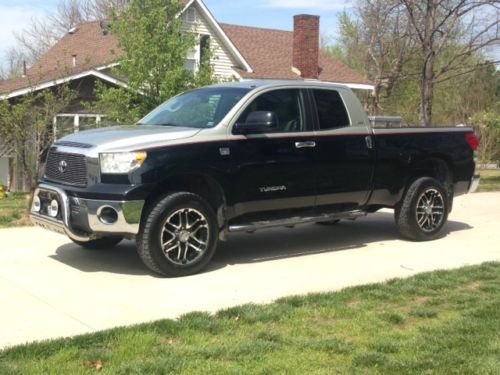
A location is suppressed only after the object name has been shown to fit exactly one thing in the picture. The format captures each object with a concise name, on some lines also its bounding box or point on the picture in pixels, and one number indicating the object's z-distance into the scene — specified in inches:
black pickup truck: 250.7
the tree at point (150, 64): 520.7
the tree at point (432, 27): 658.2
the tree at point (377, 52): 1022.5
